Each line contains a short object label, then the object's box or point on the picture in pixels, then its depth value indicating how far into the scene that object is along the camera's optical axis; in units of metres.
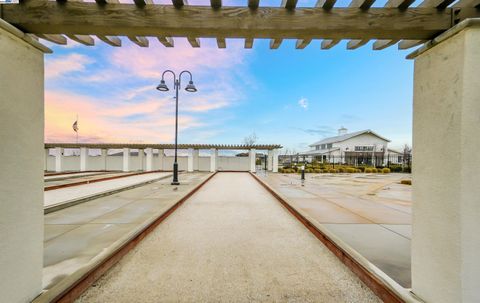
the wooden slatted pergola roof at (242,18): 2.10
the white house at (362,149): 39.69
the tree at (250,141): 58.95
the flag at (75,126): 24.98
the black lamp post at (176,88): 11.16
